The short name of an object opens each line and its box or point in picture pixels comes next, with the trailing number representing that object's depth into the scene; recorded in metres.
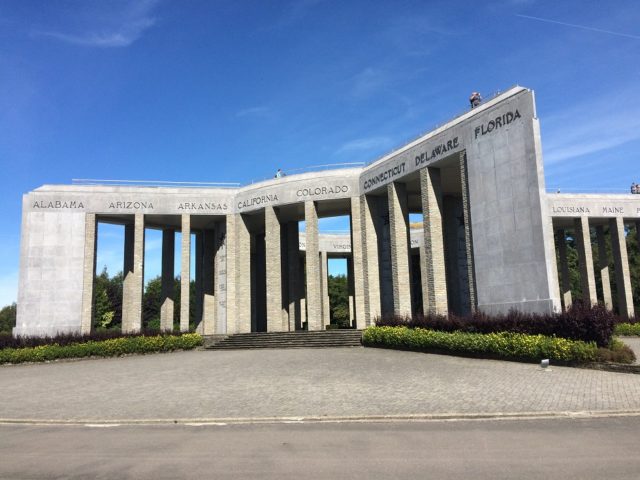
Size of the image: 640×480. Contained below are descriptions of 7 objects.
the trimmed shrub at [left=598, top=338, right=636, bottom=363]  15.37
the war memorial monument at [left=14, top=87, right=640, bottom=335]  21.83
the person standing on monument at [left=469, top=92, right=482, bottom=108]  24.80
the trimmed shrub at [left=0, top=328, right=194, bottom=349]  27.64
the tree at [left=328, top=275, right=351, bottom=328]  66.06
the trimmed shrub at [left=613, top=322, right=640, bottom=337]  30.59
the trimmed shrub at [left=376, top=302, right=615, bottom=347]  16.47
